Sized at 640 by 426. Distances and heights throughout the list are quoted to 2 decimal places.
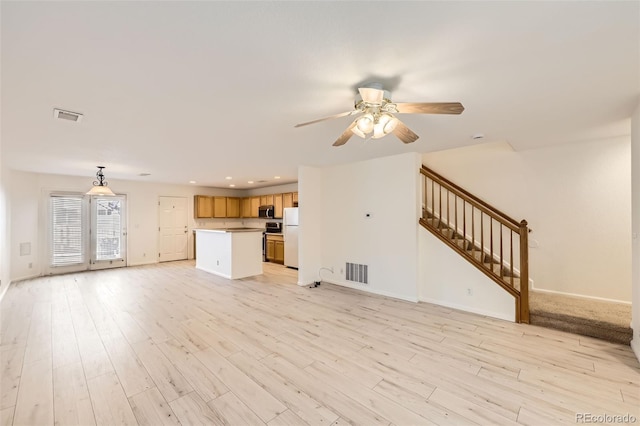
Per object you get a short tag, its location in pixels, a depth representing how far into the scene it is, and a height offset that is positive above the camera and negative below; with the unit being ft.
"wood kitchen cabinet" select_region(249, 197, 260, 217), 29.14 +0.93
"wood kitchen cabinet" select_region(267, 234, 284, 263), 25.64 -3.43
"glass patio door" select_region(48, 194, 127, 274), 20.98 -1.45
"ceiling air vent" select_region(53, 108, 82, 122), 8.32 +3.25
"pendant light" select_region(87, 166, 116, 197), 16.65 +1.56
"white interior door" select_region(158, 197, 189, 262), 26.40 -1.44
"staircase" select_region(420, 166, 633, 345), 10.34 -2.87
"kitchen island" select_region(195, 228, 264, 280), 19.56 -2.98
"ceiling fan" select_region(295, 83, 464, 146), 6.08 +2.46
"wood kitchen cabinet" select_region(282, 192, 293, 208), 25.36 +1.32
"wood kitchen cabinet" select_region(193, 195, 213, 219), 28.22 +0.86
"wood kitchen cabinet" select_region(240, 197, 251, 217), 30.66 +0.78
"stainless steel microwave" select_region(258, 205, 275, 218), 27.04 +0.24
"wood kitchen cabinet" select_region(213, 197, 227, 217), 29.43 +0.82
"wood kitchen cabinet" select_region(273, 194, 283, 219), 26.48 +0.74
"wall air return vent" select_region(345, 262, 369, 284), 16.48 -3.80
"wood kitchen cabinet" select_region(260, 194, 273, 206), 27.53 +1.41
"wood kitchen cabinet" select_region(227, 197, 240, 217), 30.58 +0.79
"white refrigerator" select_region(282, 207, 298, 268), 22.86 -1.98
